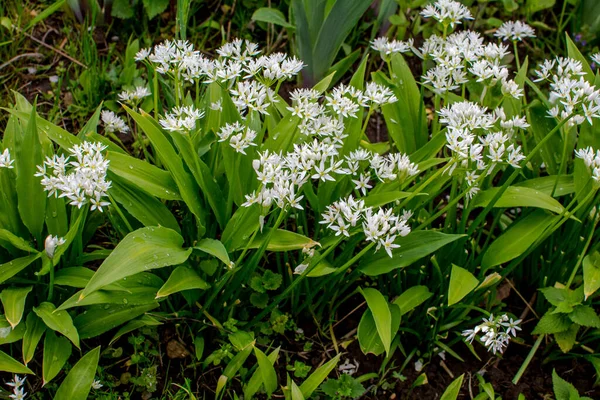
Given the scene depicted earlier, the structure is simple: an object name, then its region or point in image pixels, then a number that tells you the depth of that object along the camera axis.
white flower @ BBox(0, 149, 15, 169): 2.16
